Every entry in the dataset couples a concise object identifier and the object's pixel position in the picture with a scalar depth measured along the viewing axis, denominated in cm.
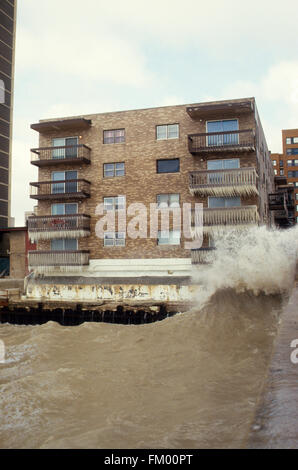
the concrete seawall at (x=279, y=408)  296
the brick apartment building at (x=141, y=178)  2514
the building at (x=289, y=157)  8969
